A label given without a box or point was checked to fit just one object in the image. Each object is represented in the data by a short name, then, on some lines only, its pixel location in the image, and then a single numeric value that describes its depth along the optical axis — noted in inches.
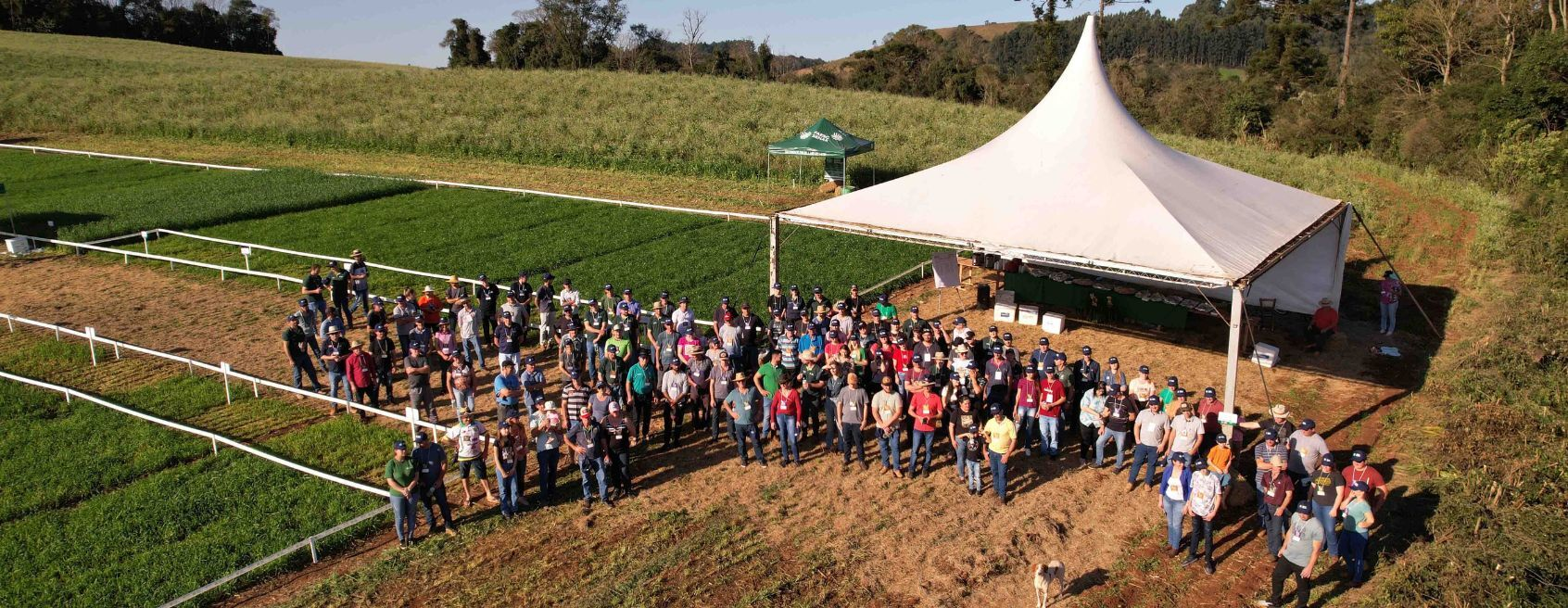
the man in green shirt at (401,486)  397.4
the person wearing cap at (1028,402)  470.9
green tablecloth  656.4
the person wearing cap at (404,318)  593.7
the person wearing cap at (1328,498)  365.1
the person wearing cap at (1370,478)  365.1
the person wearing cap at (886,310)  584.4
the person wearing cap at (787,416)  467.2
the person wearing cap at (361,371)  530.9
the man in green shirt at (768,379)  486.9
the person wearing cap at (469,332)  600.7
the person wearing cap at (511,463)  419.8
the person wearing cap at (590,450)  429.7
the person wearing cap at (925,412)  447.5
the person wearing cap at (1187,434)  420.8
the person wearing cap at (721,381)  494.6
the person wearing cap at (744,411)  469.1
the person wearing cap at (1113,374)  472.7
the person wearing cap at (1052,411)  466.3
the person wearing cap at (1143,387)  470.6
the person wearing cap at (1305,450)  403.2
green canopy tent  1218.0
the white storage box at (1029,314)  692.1
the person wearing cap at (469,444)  430.3
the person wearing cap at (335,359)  544.7
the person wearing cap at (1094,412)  468.1
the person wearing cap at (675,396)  494.3
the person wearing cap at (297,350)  553.6
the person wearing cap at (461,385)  487.5
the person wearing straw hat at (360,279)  700.7
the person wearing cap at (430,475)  404.8
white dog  344.5
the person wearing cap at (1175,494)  383.2
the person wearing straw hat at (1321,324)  634.2
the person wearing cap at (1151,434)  437.1
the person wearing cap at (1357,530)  354.9
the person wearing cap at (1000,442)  426.0
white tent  516.1
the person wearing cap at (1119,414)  461.1
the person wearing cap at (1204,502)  374.0
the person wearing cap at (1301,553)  342.0
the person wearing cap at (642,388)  495.5
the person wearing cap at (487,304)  644.1
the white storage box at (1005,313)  703.7
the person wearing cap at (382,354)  561.9
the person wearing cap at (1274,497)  376.2
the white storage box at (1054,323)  677.3
